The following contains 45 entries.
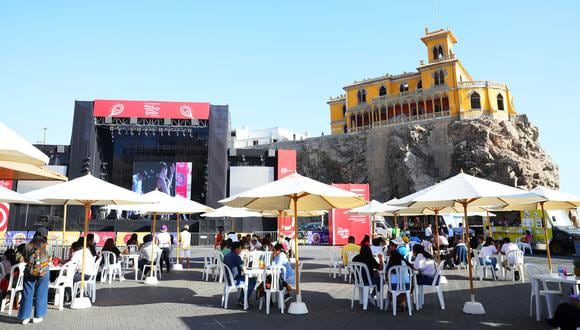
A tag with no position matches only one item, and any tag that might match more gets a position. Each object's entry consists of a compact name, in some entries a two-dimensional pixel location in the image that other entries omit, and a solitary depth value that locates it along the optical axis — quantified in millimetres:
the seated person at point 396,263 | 6203
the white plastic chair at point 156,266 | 10402
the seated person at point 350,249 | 9501
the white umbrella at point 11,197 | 7979
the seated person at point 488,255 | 9859
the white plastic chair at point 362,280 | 6496
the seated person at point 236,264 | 6672
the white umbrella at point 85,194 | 6547
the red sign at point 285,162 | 26172
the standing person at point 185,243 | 13305
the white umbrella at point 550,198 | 6993
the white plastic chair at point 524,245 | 14411
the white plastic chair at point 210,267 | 9906
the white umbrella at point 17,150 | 4209
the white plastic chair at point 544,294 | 5436
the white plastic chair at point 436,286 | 6480
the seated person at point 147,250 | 10203
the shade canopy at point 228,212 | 13141
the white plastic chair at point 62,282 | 6398
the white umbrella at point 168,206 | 10710
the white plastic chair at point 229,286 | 6584
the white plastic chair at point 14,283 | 5938
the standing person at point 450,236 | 15986
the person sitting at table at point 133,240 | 11000
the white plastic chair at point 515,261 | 9672
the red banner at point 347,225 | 20656
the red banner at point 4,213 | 23766
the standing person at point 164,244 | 11445
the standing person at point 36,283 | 5426
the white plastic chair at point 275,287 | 6328
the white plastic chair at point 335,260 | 10445
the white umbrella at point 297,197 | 6113
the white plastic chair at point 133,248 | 12305
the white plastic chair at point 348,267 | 9445
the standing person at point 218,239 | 12541
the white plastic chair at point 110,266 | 9342
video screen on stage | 26469
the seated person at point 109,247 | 9391
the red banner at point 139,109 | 24141
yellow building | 42406
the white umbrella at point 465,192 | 5977
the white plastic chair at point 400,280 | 6133
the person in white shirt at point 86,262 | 6970
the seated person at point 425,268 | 6553
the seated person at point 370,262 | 6672
